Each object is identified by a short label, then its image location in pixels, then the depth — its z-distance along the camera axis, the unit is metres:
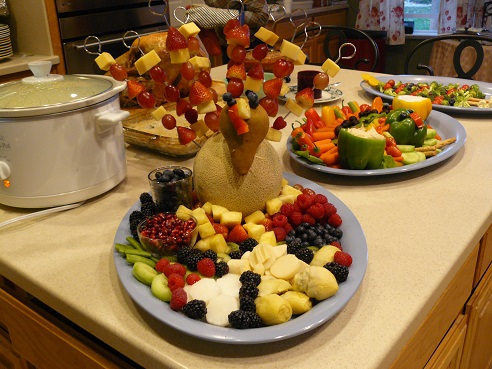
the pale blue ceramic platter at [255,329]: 0.57
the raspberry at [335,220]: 0.79
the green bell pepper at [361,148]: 0.99
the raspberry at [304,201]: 0.81
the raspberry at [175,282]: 0.64
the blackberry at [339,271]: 0.64
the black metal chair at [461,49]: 1.86
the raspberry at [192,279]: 0.65
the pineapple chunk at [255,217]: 0.80
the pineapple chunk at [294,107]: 0.84
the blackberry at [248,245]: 0.73
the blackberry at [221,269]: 0.68
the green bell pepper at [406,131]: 1.12
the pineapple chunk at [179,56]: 0.77
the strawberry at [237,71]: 0.77
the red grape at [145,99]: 0.82
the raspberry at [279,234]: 0.77
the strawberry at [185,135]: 0.86
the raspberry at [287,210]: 0.80
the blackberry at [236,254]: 0.71
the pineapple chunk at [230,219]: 0.78
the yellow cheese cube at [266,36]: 0.78
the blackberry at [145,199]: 0.86
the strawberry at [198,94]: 0.78
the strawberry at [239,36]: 0.75
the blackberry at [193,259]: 0.68
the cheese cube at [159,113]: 0.84
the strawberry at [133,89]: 0.82
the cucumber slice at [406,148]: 1.08
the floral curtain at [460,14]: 4.02
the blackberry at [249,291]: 0.62
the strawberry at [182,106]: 0.82
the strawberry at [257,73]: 0.76
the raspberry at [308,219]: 0.79
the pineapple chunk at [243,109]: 0.73
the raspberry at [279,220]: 0.79
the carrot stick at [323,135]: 1.12
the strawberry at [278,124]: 0.86
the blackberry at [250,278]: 0.63
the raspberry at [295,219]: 0.79
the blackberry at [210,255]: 0.69
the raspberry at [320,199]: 0.81
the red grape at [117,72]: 0.81
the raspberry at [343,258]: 0.67
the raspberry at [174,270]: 0.67
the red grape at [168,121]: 0.83
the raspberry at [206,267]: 0.67
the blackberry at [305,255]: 0.69
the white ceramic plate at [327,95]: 1.48
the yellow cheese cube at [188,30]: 0.77
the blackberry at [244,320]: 0.58
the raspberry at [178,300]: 0.61
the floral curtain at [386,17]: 4.23
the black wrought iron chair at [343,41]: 2.18
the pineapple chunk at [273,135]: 0.85
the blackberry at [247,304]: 0.60
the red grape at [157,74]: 0.78
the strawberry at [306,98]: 0.83
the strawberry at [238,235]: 0.77
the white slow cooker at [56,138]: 0.81
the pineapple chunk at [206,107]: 0.79
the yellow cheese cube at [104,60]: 0.81
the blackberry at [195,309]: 0.60
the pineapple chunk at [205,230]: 0.75
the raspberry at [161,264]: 0.68
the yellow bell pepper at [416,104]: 1.25
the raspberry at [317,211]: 0.79
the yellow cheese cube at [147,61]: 0.76
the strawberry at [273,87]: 0.78
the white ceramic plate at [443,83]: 1.35
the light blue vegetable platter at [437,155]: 0.99
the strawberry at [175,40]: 0.75
